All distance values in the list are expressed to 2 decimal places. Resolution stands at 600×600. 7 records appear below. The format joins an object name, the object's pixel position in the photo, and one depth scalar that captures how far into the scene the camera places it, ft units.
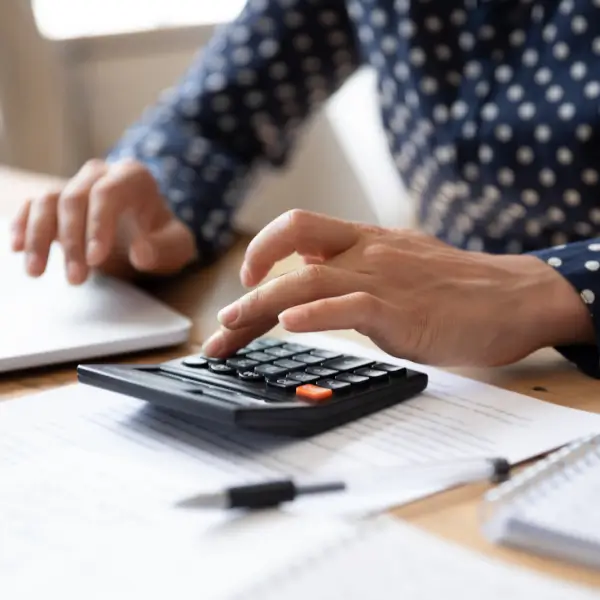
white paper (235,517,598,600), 1.93
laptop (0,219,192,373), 2.82
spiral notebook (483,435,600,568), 2.01
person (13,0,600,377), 2.66
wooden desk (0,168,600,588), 2.05
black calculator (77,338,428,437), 2.33
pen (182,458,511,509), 2.10
